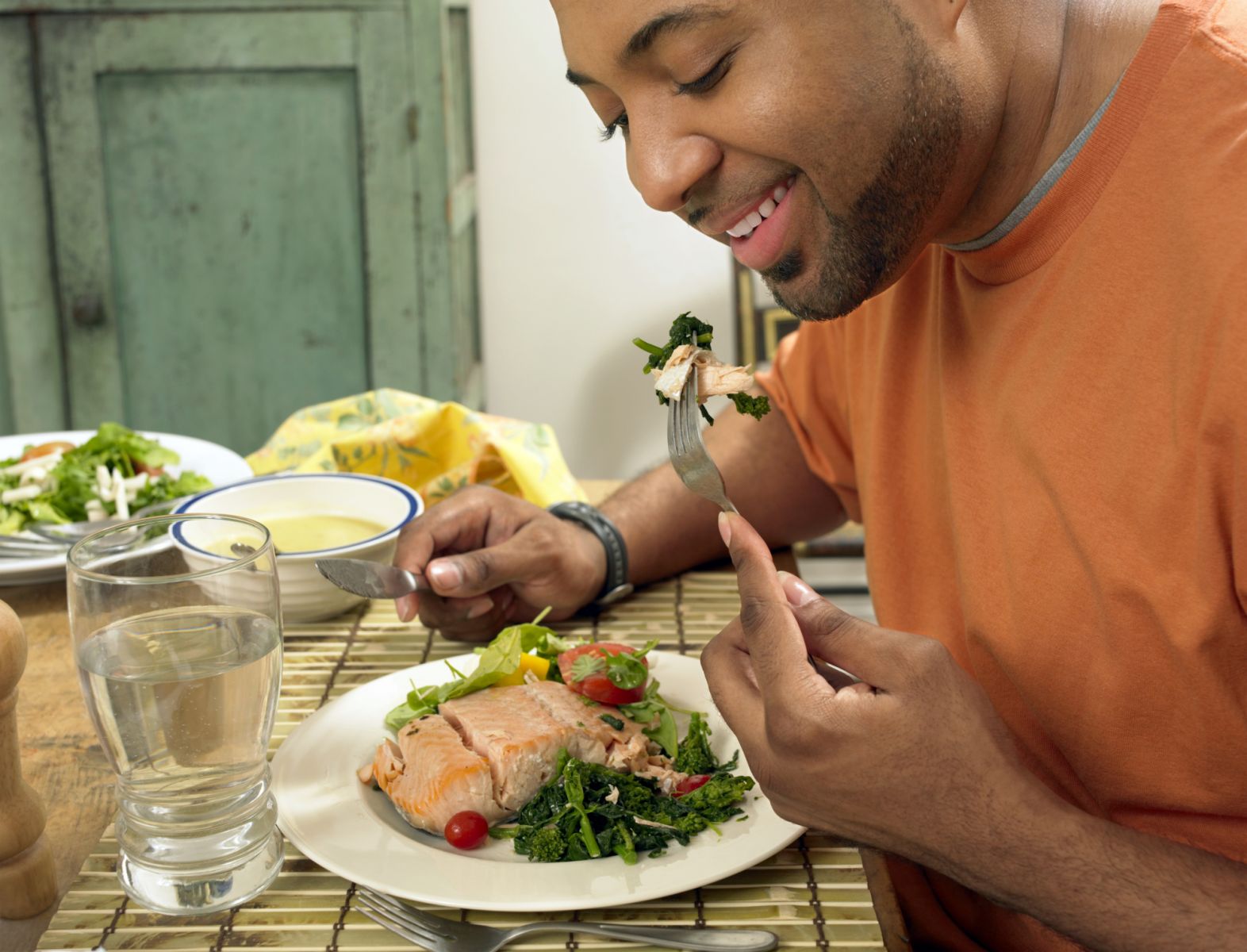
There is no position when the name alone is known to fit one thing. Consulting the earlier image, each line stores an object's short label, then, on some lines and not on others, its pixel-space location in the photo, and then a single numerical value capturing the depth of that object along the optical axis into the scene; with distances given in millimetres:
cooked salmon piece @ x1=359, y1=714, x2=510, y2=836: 1164
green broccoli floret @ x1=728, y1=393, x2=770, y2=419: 1343
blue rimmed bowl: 1641
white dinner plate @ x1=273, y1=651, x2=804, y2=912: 1037
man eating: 1071
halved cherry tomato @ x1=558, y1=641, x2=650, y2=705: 1335
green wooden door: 3305
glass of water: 1017
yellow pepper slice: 1384
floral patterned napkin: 1930
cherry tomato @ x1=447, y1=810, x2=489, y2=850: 1146
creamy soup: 1688
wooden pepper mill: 1047
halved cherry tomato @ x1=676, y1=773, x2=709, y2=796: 1226
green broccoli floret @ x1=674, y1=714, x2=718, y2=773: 1259
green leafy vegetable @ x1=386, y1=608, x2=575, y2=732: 1352
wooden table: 1122
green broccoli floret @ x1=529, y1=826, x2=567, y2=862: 1108
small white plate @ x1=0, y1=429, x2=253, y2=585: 1969
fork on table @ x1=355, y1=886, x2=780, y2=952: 993
